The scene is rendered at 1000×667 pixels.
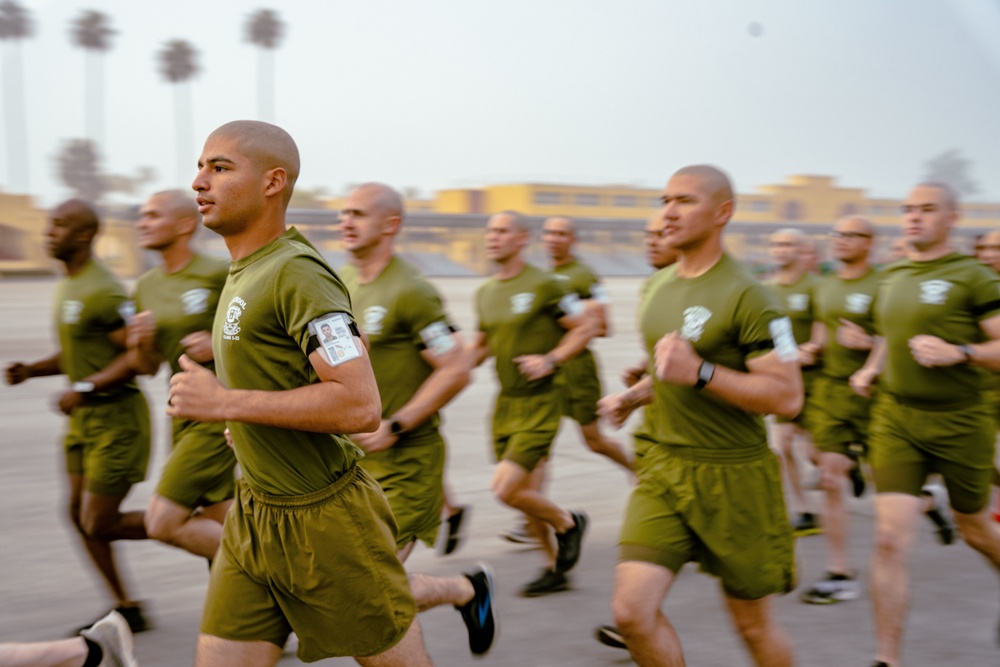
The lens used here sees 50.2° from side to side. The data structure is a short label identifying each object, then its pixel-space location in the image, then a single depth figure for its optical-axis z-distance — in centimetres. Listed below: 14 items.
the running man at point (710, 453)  359
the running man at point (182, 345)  483
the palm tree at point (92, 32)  6034
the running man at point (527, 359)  604
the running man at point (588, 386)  741
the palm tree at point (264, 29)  6675
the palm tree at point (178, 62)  6322
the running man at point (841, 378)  600
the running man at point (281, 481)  280
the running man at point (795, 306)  763
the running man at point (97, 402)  518
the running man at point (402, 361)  459
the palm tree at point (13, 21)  6262
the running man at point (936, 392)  474
